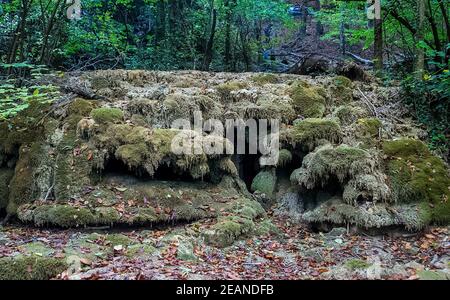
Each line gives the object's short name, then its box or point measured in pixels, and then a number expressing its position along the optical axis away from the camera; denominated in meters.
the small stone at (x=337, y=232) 6.57
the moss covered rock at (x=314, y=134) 7.96
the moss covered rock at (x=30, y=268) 4.74
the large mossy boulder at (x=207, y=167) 6.63
